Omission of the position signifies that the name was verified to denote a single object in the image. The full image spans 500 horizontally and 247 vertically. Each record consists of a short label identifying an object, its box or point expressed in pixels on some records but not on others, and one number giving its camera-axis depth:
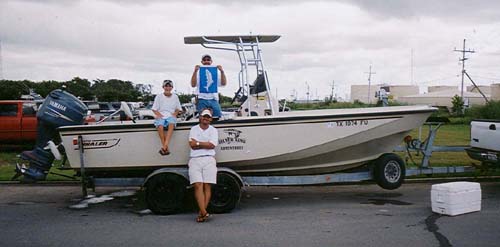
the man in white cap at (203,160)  7.35
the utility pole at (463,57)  65.06
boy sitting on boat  7.89
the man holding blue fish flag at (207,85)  8.27
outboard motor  8.38
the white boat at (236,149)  7.82
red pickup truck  15.73
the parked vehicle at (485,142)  9.08
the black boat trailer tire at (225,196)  7.77
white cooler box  7.41
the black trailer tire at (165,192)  7.77
